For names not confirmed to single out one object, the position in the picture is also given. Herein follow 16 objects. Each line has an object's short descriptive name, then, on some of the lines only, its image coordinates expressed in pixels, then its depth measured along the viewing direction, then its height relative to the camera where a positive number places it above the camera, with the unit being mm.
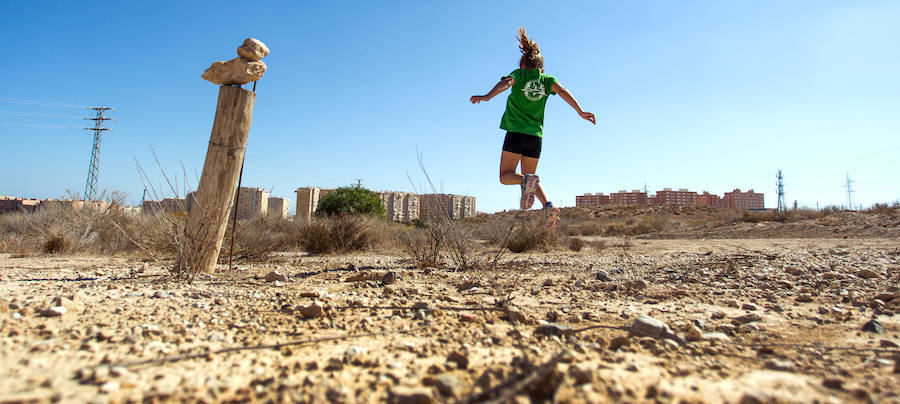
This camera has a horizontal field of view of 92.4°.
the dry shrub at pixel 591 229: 22047 +645
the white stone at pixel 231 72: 4066 +1485
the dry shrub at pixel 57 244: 7969 -385
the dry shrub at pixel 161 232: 3820 -77
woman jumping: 4309 +1204
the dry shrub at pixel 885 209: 16638 +1795
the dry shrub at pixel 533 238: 9737 +29
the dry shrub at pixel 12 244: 8384 -456
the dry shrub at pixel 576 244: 10352 -81
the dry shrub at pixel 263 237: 6230 -136
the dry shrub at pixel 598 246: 10289 -103
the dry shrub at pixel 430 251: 5250 -199
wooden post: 3811 +442
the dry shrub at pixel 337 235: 8984 -54
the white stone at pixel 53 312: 2182 -451
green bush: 23219 +1744
